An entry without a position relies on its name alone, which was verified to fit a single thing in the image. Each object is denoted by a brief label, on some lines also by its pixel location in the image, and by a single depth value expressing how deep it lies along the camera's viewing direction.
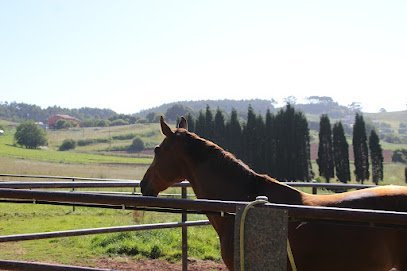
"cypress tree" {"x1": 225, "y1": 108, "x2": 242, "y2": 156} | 61.44
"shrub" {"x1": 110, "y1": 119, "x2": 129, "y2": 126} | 193.01
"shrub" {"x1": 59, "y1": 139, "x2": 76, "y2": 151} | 127.31
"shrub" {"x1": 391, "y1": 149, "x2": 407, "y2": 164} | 83.94
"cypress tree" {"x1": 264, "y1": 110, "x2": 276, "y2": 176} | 57.96
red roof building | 195.29
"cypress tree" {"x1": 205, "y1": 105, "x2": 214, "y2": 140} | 63.62
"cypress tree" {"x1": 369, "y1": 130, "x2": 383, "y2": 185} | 56.44
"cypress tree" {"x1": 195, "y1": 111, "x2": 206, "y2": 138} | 63.88
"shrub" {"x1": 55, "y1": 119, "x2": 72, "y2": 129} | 189.57
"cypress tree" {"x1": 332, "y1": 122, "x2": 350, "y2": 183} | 57.12
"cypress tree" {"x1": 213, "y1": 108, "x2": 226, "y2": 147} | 62.94
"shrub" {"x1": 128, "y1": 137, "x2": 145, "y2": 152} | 124.43
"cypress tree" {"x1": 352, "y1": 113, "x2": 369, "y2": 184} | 57.12
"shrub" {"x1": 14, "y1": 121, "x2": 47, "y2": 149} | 111.06
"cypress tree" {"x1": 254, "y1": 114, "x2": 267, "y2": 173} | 58.69
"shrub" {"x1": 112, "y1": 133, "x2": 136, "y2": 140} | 150.12
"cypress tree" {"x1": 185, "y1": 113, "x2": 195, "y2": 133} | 66.89
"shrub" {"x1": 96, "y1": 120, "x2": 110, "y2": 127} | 197.32
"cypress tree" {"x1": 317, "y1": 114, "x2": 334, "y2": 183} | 58.56
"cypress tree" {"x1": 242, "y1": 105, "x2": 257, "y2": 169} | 59.91
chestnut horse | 3.58
